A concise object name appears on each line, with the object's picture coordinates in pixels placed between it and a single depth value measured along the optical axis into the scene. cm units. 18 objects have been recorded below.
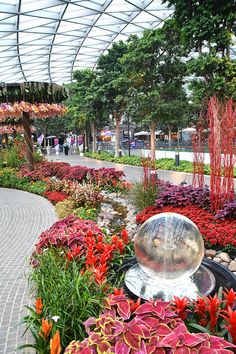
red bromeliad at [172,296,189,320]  254
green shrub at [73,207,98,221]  710
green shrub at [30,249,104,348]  289
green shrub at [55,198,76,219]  820
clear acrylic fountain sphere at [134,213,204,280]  309
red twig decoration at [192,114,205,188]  697
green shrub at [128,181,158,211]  773
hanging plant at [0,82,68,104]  1286
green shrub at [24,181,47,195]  1191
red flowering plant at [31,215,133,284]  373
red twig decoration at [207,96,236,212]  592
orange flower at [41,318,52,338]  250
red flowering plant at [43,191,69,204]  997
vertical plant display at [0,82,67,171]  1293
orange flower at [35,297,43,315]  274
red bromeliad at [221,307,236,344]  219
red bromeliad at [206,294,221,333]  251
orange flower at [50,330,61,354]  206
